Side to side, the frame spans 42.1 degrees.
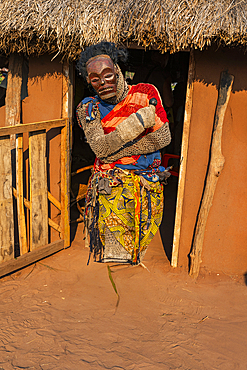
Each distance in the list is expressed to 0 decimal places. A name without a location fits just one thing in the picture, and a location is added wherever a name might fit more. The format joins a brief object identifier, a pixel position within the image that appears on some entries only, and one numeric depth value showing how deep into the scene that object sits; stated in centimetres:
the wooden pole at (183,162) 349
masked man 264
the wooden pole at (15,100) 388
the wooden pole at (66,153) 386
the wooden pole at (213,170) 341
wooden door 350
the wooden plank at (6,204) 342
